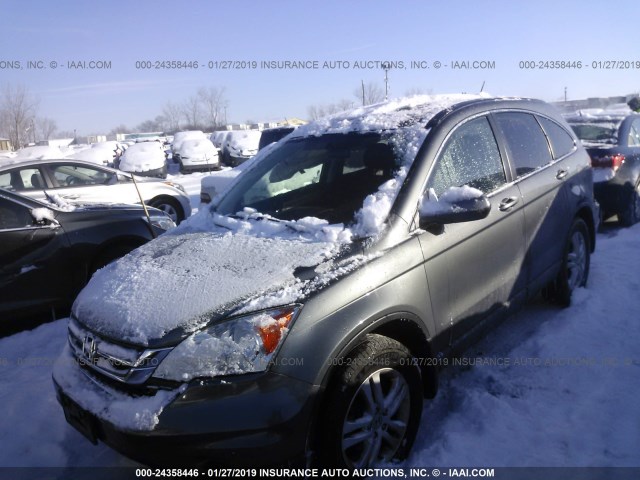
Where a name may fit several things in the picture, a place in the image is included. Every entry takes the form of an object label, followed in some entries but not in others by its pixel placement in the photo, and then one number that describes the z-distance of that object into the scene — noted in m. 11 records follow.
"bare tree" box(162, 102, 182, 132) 89.06
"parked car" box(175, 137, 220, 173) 21.22
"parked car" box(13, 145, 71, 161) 17.25
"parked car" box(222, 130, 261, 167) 22.43
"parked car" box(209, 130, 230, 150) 29.43
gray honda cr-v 1.93
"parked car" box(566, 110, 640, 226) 6.59
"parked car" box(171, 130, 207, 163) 22.40
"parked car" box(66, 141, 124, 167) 21.17
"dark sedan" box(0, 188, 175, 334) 4.11
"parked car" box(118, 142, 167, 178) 16.38
